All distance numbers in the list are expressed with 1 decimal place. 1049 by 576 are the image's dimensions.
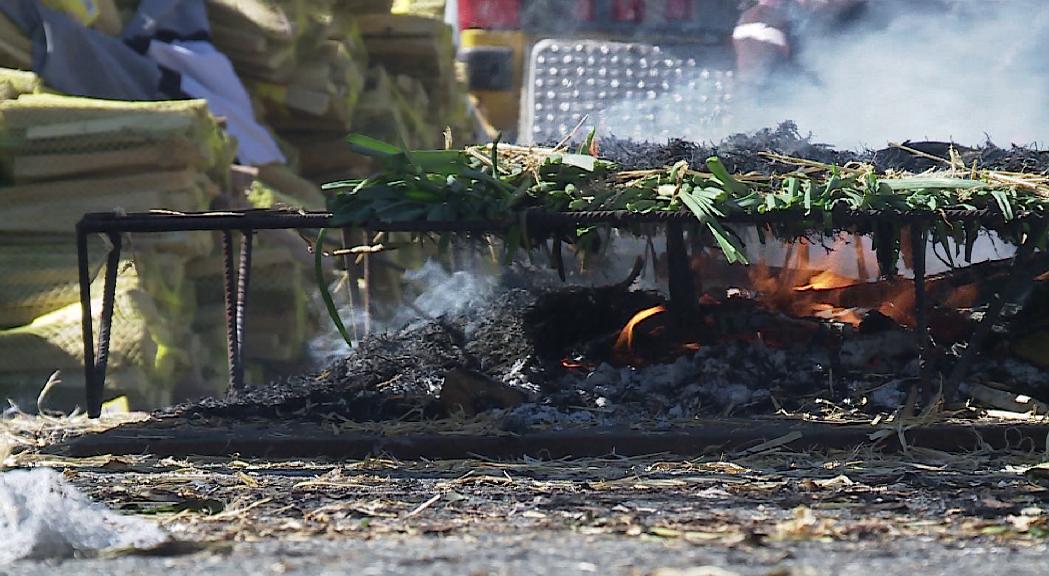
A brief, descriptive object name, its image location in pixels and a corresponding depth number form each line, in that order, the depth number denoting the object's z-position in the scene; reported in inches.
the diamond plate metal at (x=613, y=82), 914.7
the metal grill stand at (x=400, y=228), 439.5
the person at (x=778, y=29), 936.3
